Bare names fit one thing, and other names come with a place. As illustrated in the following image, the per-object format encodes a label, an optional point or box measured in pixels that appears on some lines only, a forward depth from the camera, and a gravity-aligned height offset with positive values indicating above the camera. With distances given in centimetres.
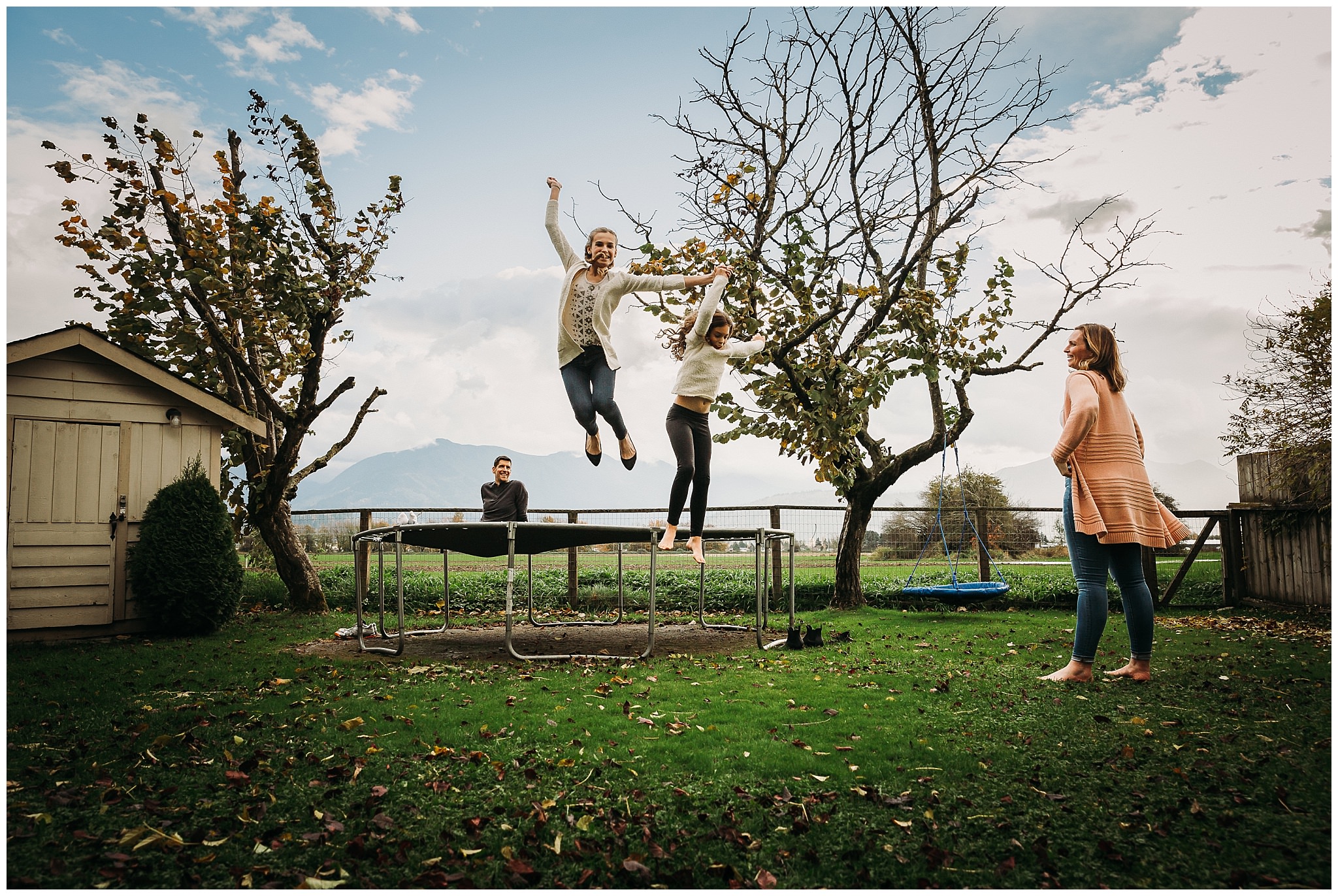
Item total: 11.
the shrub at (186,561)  740 -36
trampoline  580 -16
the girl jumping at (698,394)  411 +65
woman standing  423 +11
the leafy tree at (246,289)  809 +250
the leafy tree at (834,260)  596 +218
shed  715 +53
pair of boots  693 -110
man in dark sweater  750 +22
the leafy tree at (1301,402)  886 +125
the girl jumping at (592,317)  358 +92
